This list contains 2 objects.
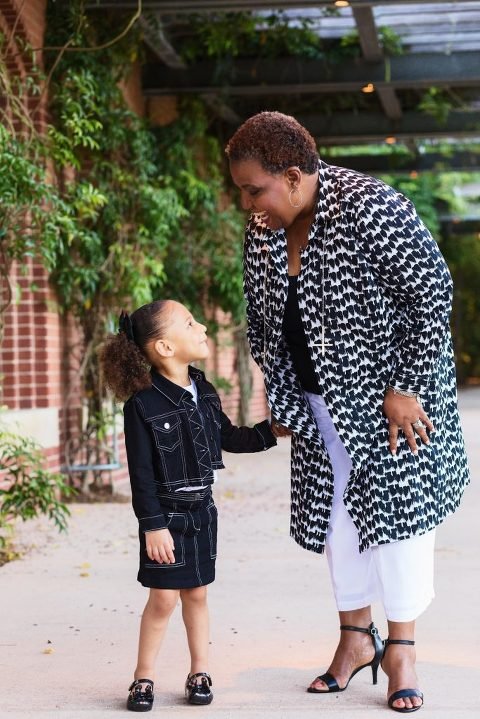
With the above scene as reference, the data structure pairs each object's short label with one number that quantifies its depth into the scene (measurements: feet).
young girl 12.19
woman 11.82
